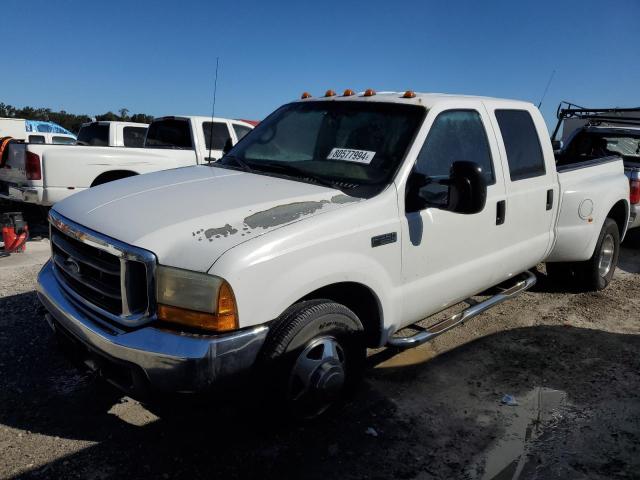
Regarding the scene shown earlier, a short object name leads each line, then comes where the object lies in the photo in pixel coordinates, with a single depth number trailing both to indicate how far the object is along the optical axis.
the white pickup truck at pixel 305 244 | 2.29
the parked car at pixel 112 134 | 10.18
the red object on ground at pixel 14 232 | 6.27
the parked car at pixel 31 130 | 18.69
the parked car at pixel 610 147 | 6.60
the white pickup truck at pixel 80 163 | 6.93
